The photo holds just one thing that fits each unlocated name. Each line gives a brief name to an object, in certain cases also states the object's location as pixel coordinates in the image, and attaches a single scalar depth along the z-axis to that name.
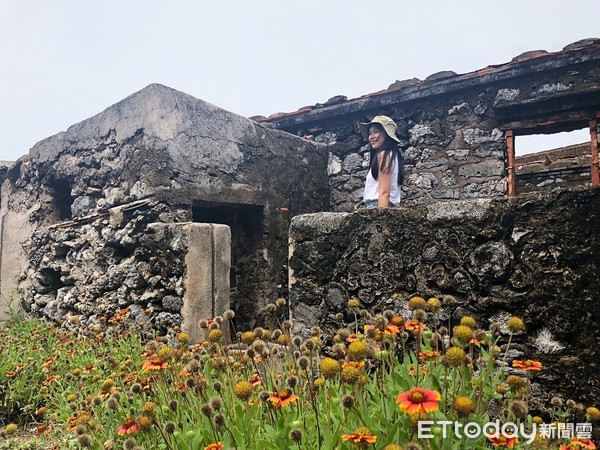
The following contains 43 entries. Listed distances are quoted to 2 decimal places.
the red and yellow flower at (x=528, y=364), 1.59
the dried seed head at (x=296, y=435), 1.29
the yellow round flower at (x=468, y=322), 1.48
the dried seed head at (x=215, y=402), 1.52
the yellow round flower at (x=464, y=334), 1.36
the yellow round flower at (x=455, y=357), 1.26
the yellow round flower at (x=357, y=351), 1.37
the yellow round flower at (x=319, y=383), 1.63
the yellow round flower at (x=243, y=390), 1.45
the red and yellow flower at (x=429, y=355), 1.57
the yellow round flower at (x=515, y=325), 1.51
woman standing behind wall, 4.12
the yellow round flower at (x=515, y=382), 1.36
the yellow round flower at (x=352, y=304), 1.93
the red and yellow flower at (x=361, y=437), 1.15
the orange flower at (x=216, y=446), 1.41
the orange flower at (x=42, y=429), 2.23
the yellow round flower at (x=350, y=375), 1.29
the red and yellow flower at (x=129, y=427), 1.53
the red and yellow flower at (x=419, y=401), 1.13
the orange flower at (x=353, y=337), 1.86
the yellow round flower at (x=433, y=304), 1.62
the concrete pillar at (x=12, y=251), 5.93
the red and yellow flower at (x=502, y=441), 1.23
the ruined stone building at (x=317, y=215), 2.12
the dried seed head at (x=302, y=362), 1.62
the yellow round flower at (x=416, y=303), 1.65
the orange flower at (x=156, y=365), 1.70
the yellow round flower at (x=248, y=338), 1.75
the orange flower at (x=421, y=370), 1.75
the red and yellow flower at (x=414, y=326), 1.65
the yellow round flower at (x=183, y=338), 1.90
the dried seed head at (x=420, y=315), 1.65
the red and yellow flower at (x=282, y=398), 1.43
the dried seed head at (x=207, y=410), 1.49
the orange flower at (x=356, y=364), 1.44
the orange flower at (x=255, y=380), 1.88
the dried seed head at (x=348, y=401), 1.25
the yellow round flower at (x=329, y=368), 1.35
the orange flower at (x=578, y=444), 1.38
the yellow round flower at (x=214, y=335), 1.79
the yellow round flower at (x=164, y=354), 1.72
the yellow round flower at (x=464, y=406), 1.14
